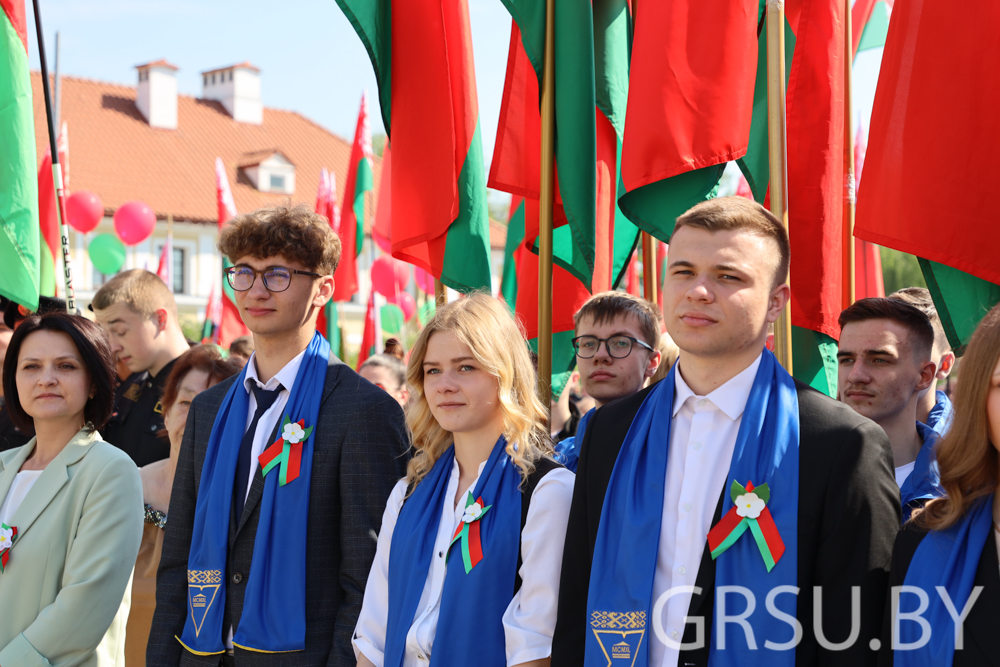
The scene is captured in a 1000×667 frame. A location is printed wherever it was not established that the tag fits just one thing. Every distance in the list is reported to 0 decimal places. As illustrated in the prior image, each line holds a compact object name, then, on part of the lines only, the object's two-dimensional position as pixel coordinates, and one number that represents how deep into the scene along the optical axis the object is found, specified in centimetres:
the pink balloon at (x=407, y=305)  1895
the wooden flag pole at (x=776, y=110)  361
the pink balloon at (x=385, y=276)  1348
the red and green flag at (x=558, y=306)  518
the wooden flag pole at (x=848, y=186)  487
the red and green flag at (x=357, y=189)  952
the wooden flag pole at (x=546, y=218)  401
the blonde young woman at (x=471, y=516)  266
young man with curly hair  308
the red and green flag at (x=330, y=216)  1063
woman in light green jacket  327
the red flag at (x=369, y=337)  1134
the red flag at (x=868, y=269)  716
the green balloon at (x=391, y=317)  1672
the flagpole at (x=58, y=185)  480
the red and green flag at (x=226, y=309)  1126
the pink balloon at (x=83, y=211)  1198
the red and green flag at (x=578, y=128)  425
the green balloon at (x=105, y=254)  1387
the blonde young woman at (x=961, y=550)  218
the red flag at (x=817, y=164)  422
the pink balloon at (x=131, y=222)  1289
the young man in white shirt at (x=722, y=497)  222
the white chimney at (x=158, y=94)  3425
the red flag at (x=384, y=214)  1035
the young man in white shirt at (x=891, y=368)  351
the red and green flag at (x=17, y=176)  471
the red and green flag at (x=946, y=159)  325
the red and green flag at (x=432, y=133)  459
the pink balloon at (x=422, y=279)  1313
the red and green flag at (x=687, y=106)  390
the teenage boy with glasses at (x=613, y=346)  418
